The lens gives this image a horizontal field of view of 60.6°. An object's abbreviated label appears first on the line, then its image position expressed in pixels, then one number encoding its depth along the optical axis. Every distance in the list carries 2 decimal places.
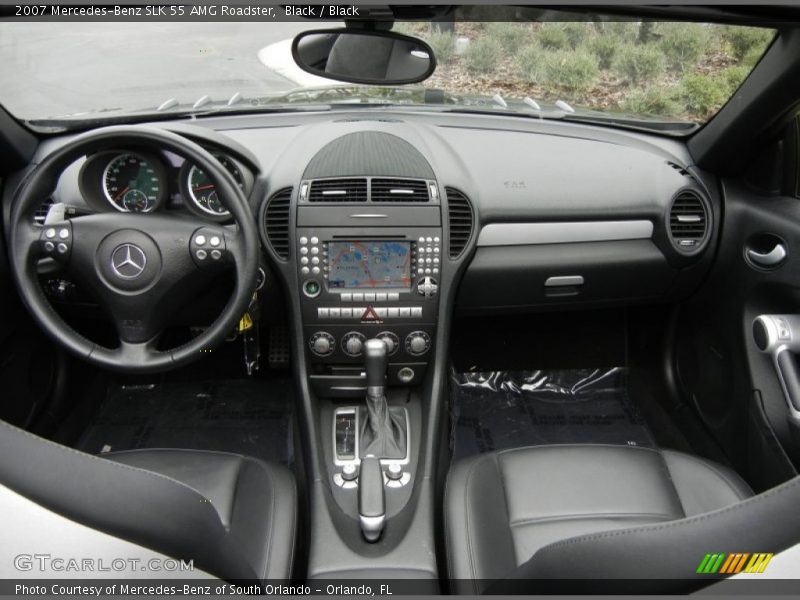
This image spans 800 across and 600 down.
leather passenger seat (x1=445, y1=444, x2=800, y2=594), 1.82
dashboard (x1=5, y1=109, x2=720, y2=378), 2.26
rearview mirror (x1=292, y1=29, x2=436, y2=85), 1.96
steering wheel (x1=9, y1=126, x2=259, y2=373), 1.86
